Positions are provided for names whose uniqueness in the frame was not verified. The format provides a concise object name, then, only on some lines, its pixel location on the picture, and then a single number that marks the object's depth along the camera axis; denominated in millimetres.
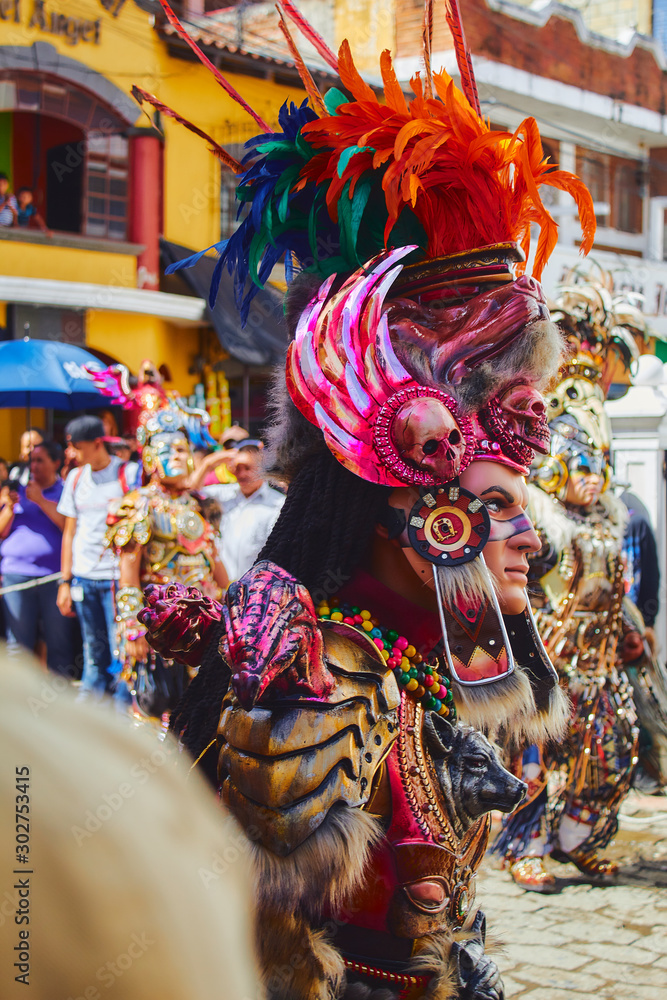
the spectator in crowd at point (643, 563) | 6223
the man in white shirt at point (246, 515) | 6301
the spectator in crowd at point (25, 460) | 7754
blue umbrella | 7922
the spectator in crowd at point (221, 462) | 6844
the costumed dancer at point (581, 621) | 4816
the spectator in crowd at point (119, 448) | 7746
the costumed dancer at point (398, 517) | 1770
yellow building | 12852
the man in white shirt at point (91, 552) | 6789
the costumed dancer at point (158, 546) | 5648
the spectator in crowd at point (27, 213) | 13094
